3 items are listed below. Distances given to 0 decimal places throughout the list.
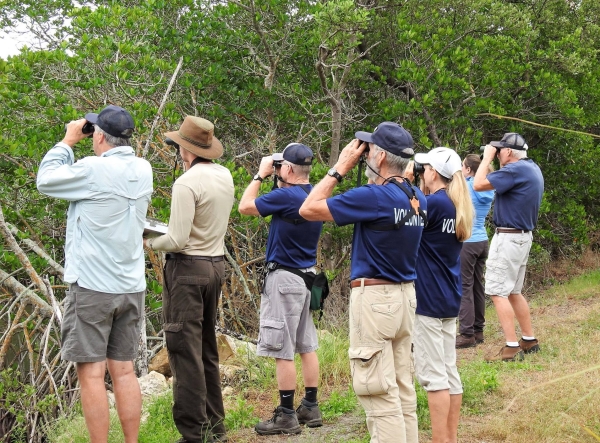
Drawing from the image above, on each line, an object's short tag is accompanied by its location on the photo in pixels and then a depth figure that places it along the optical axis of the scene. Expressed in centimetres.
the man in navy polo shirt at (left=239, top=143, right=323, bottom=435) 489
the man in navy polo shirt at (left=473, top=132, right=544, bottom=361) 653
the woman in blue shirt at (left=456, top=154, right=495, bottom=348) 750
